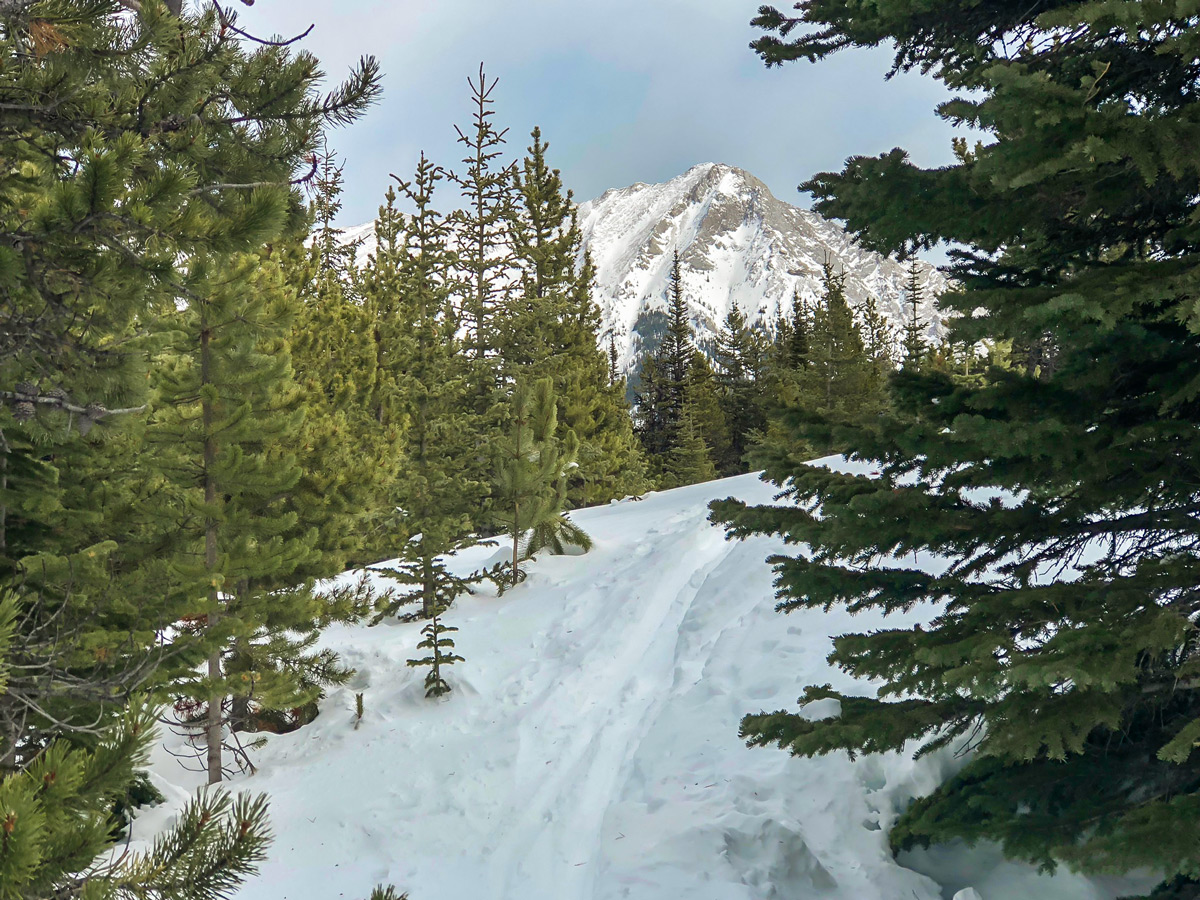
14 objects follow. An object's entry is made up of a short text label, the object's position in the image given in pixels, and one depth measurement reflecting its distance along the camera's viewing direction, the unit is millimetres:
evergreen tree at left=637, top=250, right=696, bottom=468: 44550
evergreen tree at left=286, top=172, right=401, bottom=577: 9289
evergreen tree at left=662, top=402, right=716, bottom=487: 34938
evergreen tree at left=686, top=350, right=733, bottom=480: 40281
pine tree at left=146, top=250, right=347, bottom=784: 7359
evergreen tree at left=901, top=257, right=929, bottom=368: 36150
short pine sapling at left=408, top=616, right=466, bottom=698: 9625
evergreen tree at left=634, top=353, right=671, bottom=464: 44844
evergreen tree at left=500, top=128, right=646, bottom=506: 20250
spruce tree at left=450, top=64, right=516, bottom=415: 27531
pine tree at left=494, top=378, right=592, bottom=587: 14531
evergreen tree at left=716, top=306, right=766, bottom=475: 44875
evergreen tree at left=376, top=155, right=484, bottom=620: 11906
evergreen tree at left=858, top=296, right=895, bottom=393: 42000
